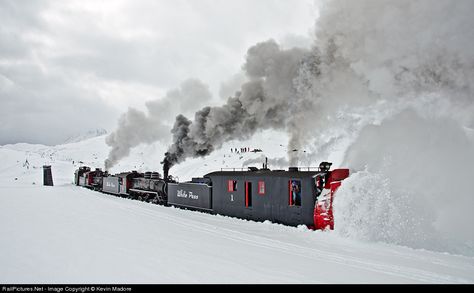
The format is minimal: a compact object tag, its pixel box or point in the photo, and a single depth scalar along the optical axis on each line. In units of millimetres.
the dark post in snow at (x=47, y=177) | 43969
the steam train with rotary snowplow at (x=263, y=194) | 12469
